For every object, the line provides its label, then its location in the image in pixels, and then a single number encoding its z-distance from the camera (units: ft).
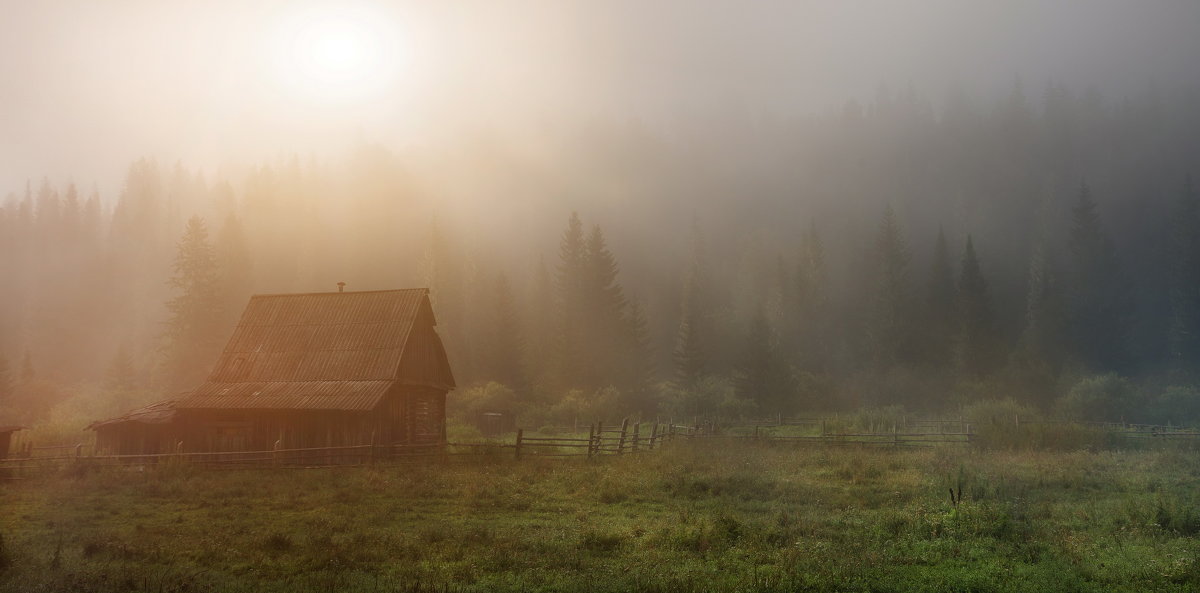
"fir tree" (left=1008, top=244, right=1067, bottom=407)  255.50
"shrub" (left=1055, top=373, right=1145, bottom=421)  187.52
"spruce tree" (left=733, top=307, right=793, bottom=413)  236.63
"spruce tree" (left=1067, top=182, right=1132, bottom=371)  277.03
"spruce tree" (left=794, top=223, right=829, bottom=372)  302.66
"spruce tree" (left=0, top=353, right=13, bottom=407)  210.18
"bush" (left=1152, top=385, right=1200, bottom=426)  185.98
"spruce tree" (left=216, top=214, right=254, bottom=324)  267.59
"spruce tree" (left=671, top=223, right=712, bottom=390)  258.78
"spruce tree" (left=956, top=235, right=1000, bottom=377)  264.72
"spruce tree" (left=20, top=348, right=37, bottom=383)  237.25
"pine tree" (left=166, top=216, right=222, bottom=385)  235.40
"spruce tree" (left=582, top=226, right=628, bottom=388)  254.68
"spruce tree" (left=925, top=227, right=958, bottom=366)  281.54
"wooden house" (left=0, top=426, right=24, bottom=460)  115.44
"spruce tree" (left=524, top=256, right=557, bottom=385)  263.29
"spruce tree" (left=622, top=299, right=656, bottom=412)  244.01
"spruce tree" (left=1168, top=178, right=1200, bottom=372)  260.21
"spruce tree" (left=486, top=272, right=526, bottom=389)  248.32
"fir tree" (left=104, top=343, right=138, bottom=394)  243.60
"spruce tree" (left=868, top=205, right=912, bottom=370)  283.79
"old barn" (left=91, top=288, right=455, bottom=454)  118.62
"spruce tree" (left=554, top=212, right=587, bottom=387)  246.06
